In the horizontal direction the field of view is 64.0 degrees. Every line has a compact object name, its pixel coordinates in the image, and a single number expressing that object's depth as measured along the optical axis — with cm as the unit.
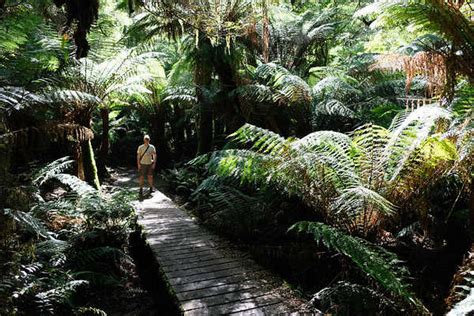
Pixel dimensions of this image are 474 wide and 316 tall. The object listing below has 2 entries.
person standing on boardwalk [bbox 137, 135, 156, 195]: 757
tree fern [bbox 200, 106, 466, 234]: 338
